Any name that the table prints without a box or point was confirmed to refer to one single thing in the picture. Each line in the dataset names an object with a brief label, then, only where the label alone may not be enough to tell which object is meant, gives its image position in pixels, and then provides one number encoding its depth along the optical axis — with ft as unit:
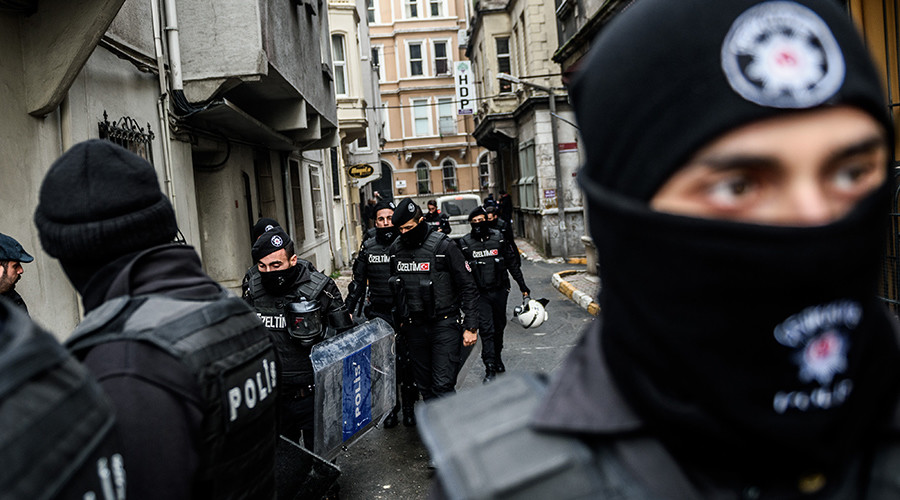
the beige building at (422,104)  148.97
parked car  81.00
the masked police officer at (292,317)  15.72
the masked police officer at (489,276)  25.08
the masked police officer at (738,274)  3.03
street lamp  56.64
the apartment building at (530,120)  64.28
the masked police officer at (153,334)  5.62
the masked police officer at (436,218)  57.36
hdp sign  87.35
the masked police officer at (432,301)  19.80
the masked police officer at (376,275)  23.57
